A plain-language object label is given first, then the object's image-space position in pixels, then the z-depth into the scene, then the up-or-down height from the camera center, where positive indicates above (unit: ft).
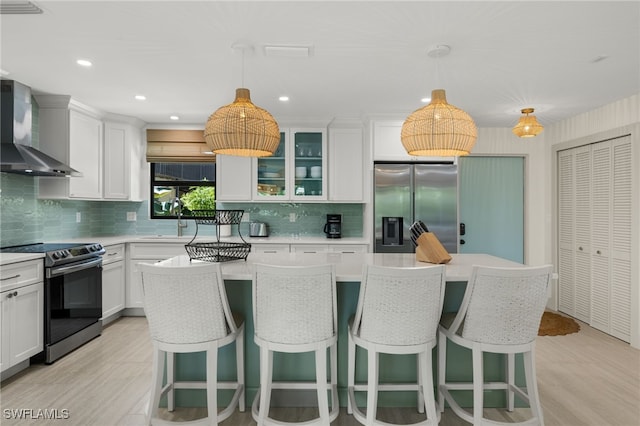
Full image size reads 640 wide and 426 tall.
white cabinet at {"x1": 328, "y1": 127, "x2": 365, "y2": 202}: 15.26 +2.05
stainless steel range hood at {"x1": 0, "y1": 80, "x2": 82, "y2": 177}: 10.25 +2.27
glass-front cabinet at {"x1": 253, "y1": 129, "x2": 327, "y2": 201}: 15.42 +1.87
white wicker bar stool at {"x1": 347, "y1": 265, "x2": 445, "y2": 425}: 6.16 -1.68
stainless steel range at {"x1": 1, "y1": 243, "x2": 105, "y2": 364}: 10.14 -2.35
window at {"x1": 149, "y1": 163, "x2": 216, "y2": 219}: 16.65 +1.19
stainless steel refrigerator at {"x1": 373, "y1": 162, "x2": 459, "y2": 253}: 13.99 +0.42
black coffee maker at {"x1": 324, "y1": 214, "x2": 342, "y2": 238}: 15.44 -0.45
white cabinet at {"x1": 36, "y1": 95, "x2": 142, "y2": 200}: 12.57 +2.42
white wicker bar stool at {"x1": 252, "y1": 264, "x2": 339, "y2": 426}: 6.24 -1.70
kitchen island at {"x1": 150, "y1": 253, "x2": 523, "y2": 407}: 7.95 -3.16
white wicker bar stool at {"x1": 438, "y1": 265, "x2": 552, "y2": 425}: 6.31 -1.74
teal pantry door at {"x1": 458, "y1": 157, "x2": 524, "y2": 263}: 16.65 +0.46
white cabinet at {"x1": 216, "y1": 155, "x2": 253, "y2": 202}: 15.31 +1.47
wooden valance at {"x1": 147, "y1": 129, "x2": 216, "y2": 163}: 16.05 +2.93
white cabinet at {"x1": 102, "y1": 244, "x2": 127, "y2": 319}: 13.03 -2.36
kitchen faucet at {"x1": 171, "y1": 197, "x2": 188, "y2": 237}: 16.52 +0.33
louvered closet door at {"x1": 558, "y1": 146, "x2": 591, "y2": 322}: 14.08 -0.63
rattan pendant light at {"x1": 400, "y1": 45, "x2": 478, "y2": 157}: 7.48 +1.74
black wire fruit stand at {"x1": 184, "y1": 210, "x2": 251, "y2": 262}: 7.97 -0.75
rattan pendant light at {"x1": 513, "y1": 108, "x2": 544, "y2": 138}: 12.32 +2.90
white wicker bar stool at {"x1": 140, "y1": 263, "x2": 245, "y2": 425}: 6.33 -1.74
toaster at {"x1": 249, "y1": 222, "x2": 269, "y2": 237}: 15.81 -0.60
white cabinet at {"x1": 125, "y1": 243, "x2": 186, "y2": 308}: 14.29 -1.57
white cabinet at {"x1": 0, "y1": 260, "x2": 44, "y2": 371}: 8.82 -2.42
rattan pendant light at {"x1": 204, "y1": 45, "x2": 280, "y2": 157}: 7.45 +1.75
